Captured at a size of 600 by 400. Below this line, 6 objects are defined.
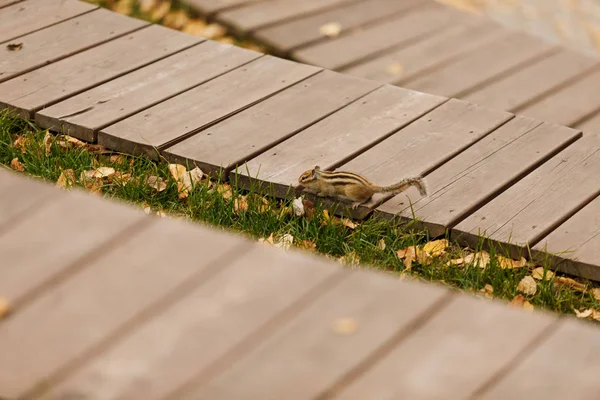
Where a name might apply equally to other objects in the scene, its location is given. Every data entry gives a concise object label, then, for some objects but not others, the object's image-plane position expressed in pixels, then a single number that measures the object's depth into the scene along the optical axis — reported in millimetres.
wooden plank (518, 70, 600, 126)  11367
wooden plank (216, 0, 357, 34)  12656
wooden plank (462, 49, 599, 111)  11586
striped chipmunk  8289
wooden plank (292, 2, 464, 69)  12148
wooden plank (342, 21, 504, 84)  11937
